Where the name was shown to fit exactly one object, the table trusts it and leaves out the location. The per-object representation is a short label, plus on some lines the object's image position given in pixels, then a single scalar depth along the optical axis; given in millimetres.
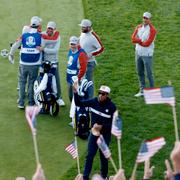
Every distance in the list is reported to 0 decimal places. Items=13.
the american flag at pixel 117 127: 15797
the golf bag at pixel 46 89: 23922
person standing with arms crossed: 24359
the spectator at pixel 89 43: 23719
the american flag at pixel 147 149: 13633
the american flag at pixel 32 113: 15297
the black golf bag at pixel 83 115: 22516
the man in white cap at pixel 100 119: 19391
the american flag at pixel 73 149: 18859
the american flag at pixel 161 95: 15641
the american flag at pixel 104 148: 15547
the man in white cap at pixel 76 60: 22844
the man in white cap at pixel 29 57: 23797
